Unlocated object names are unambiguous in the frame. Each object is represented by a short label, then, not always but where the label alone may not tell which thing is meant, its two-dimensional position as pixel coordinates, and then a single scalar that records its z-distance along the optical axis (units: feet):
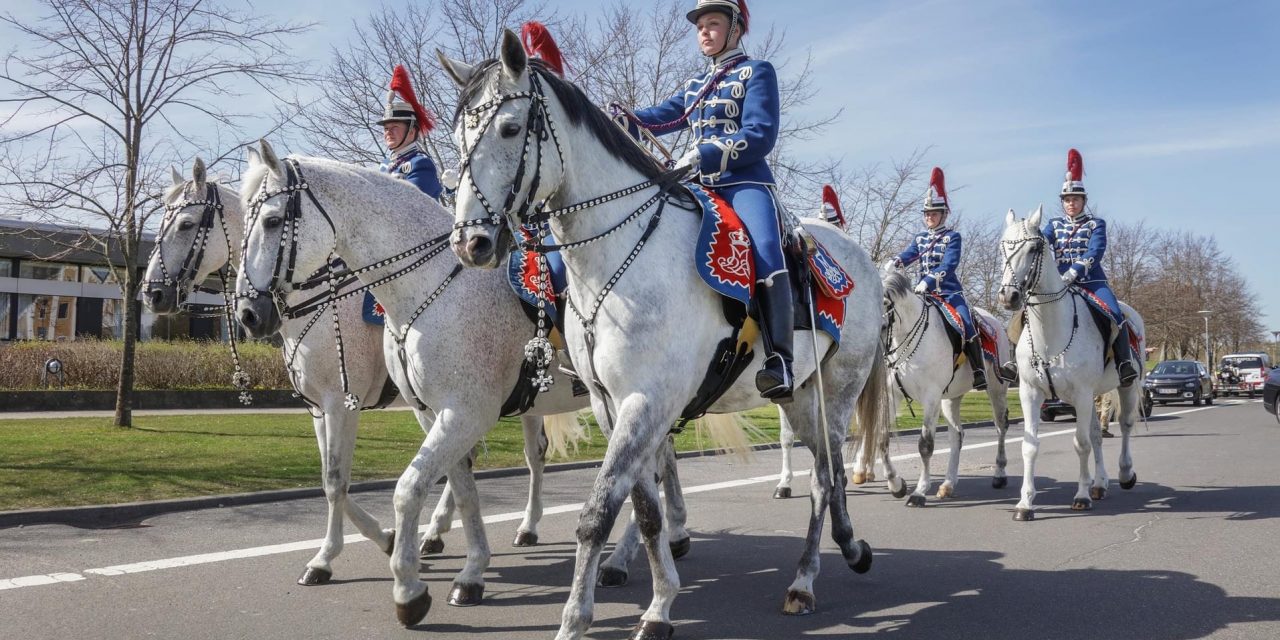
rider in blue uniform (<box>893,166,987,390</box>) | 38.34
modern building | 103.14
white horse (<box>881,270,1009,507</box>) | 35.53
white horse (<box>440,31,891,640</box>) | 14.01
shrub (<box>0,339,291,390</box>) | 70.44
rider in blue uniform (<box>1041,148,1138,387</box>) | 34.91
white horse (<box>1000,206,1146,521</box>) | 32.04
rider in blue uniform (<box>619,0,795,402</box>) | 16.43
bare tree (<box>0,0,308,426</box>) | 50.03
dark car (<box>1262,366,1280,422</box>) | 78.46
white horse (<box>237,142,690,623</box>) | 17.47
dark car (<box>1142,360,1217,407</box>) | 120.98
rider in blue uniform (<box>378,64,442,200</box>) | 23.73
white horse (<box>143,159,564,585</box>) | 20.83
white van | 143.95
